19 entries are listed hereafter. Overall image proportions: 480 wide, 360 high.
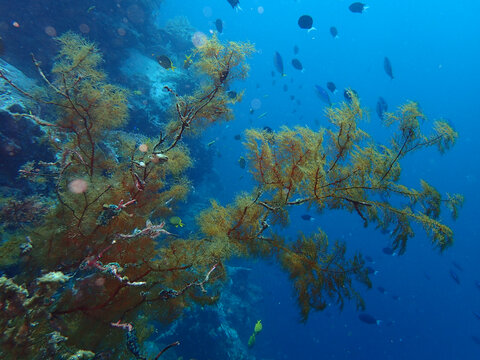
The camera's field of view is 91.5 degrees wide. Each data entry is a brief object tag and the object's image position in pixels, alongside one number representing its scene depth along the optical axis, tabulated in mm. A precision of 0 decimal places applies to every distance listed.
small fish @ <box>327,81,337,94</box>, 10133
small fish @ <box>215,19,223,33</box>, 9706
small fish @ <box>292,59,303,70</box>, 10359
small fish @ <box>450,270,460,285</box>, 12828
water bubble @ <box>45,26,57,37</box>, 9390
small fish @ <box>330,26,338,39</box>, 12160
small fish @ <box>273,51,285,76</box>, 9986
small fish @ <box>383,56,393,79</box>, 10612
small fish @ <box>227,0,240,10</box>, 8480
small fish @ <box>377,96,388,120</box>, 10177
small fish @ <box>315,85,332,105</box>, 9838
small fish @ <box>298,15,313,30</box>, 8539
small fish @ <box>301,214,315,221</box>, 11223
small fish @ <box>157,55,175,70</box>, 6780
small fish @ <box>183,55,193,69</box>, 7171
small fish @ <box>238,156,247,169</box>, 8412
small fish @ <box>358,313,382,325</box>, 13031
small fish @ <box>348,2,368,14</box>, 9891
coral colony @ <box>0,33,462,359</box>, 2686
